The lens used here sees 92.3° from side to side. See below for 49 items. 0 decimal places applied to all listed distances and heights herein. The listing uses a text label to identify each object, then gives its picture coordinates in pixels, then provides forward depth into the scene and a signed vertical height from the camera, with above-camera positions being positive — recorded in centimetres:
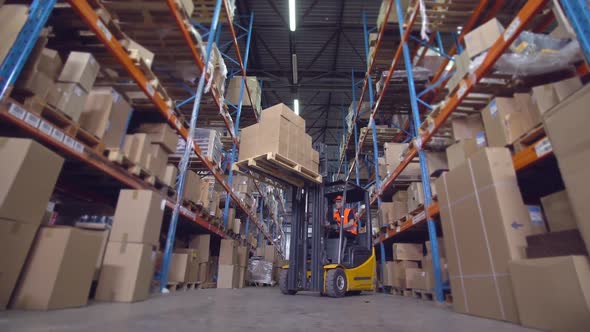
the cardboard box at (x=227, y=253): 653 +32
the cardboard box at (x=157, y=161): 426 +153
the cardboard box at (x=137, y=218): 329 +52
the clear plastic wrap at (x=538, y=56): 272 +212
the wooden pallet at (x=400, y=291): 553 -35
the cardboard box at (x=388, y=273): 624 -1
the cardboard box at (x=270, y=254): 937 +47
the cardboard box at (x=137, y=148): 389 +152
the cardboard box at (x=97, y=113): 327 +165
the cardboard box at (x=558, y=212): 227 +52
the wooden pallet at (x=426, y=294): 470 -32
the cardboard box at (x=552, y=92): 261 +166
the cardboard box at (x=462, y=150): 363 +153
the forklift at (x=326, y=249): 475 +37
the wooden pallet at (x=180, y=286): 495 -35
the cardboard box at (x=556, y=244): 186 +23
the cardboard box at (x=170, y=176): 469 +142
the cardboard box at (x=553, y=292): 165 -8
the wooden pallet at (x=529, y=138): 253 +122
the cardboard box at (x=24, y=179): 205 +58
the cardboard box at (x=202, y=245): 634 +47
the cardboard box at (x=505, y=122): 288 +154
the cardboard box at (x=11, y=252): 203 +6
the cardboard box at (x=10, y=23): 221 +180
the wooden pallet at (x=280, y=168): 438 +157
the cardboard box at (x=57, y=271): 218 -8
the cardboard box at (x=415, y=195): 509 +140
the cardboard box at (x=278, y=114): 459 +242
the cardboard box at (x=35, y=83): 240 +147
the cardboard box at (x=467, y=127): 389 +194
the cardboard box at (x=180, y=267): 512 -2
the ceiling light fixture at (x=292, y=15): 857 +766
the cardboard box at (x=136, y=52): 343 +255
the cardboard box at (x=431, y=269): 413 +8
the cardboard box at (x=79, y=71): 285 +187
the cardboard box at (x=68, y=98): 266 +150
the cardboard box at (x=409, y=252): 578 +42
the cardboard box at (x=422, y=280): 454 -10
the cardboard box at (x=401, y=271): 573 +5
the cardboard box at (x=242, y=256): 724 +29
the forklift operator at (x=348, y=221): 524 +90
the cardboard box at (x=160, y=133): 445 +198
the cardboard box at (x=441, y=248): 431 +39
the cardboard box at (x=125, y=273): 302 -10
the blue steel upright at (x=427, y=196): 399 +113
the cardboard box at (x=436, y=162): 461 +176
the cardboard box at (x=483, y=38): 324 +262
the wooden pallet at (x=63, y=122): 242 +125
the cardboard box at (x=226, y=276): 638 -19
